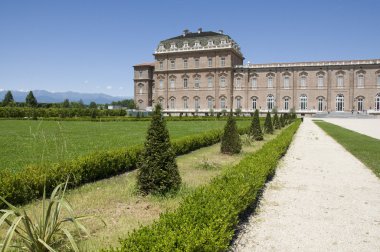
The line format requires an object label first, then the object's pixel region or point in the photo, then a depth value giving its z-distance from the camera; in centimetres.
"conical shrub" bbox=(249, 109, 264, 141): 1605
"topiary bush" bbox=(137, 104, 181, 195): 584
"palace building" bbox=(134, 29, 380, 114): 5154
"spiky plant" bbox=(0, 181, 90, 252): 270
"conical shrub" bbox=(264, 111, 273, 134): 2067
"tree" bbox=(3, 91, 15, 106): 6852
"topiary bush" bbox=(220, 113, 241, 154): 1111
